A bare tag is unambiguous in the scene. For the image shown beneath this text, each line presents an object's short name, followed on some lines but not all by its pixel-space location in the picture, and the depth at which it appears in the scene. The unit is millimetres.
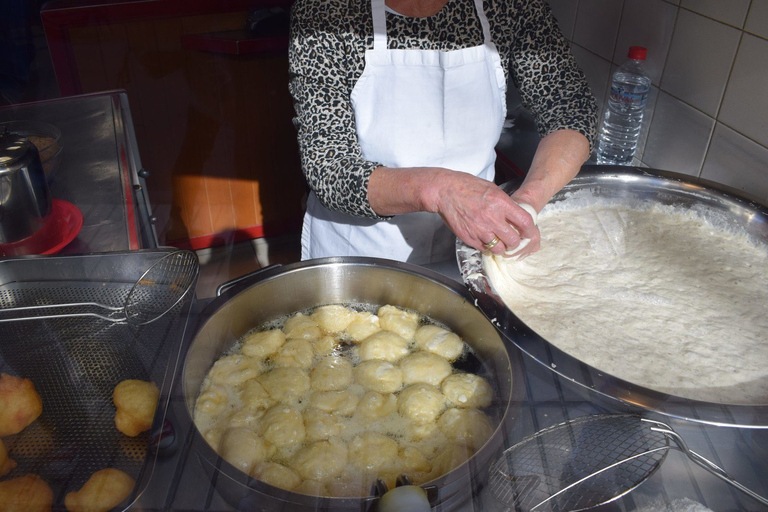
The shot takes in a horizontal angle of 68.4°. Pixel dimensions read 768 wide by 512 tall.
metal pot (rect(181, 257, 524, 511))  698
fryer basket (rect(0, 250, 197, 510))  701
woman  1117
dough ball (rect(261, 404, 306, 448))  850
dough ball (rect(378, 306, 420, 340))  1078
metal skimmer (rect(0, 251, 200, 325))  885
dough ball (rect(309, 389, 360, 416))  907
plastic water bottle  1660
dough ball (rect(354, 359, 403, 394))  958
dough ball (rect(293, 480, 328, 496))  744
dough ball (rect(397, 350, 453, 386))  982
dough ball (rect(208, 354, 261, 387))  952
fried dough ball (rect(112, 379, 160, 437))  742
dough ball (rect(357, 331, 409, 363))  1020
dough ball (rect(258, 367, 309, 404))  930
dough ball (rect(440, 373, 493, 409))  915
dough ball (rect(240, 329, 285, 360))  1019
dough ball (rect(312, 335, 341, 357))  1027
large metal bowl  720
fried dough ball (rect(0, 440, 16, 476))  669
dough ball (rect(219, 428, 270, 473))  775
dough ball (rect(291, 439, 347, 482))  788
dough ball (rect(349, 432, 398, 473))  794
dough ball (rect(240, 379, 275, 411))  910
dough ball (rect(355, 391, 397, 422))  902
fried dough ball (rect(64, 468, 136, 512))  641
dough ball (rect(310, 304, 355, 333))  1081
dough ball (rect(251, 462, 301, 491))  762
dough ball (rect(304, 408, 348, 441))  859
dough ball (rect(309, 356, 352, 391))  952
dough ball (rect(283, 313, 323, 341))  1058
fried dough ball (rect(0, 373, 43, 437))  718
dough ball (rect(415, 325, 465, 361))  1027
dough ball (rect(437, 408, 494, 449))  814
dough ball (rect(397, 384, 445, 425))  903
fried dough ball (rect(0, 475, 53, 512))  637
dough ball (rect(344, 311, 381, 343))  1066
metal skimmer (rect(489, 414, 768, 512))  667
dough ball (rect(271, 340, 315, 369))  999
